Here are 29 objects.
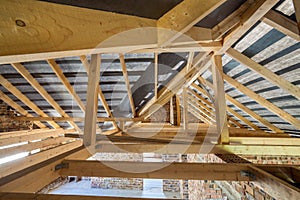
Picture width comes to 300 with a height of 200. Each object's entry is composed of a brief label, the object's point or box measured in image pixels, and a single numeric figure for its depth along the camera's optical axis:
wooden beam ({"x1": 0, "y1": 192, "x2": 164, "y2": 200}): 0.68
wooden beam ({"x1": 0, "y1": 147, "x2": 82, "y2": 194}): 0.81
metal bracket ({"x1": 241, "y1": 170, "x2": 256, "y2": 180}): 1.09
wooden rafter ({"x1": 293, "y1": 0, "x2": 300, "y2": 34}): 0.93
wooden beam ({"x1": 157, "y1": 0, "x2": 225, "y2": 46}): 0.62
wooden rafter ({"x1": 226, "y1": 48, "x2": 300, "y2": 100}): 2.14
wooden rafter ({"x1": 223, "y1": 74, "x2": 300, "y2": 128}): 2.75
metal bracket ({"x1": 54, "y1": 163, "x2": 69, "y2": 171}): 1.17
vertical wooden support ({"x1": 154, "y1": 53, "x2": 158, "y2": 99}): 2.52
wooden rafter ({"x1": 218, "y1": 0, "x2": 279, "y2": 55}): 1.46
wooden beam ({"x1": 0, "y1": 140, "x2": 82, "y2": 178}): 1.53
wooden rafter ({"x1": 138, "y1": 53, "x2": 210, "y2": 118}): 2.79
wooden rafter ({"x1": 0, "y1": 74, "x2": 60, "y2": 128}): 3.19
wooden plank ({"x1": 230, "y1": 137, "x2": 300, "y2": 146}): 2.63
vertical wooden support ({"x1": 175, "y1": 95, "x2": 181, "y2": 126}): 6.00
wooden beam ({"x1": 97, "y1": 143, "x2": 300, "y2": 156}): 1.92
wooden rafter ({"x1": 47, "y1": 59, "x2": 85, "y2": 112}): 2.59
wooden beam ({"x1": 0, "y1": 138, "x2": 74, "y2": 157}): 2.23
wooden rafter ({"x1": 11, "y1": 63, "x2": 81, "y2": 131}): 2.73
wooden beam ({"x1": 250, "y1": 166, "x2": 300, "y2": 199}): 0.78
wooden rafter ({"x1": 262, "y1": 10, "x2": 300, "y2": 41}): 1.58
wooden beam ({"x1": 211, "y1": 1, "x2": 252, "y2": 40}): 1.71
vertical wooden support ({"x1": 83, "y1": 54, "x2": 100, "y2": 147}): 1.70
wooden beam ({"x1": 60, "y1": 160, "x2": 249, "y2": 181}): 1.18
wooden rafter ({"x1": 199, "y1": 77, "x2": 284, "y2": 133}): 3.47
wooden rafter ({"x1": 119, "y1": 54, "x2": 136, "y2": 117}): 2.55
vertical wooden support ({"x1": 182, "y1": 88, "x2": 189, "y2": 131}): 4.22
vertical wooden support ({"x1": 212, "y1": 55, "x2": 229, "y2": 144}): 2.16
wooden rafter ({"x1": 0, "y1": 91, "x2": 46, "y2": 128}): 3.70
